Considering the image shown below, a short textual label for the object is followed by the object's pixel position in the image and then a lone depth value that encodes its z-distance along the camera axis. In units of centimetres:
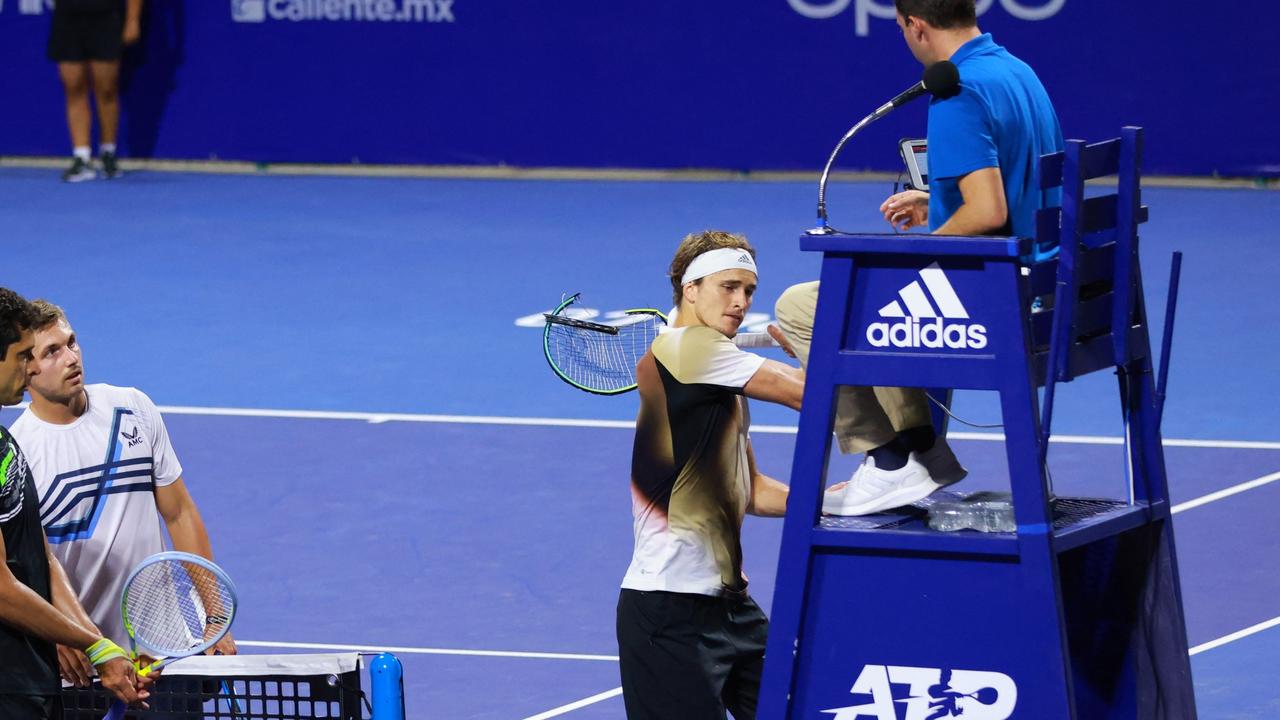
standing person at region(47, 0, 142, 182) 3803
